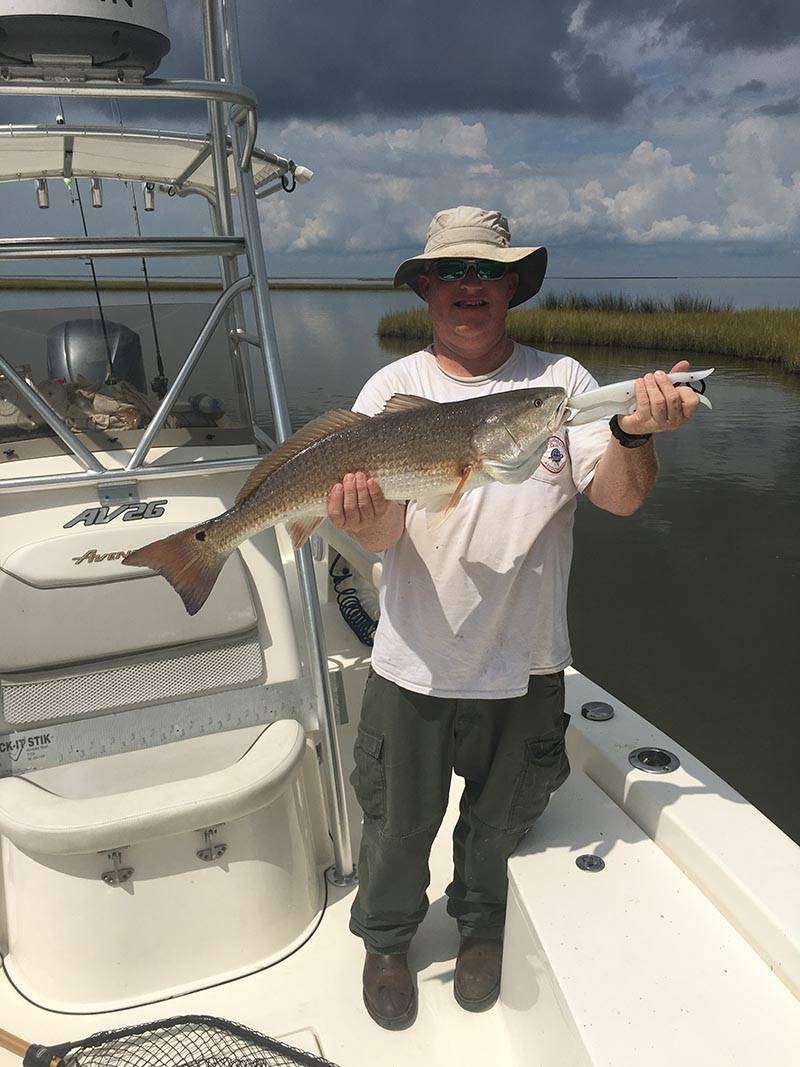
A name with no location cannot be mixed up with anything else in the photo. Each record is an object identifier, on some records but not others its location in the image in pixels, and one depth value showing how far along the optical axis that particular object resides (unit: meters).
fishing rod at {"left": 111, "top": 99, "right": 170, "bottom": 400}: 3.50
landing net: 2.14
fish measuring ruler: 2.71
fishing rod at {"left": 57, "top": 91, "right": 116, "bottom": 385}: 3.29
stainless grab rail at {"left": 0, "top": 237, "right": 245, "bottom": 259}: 2.93
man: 2.20
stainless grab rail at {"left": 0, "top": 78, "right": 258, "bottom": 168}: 2.47
